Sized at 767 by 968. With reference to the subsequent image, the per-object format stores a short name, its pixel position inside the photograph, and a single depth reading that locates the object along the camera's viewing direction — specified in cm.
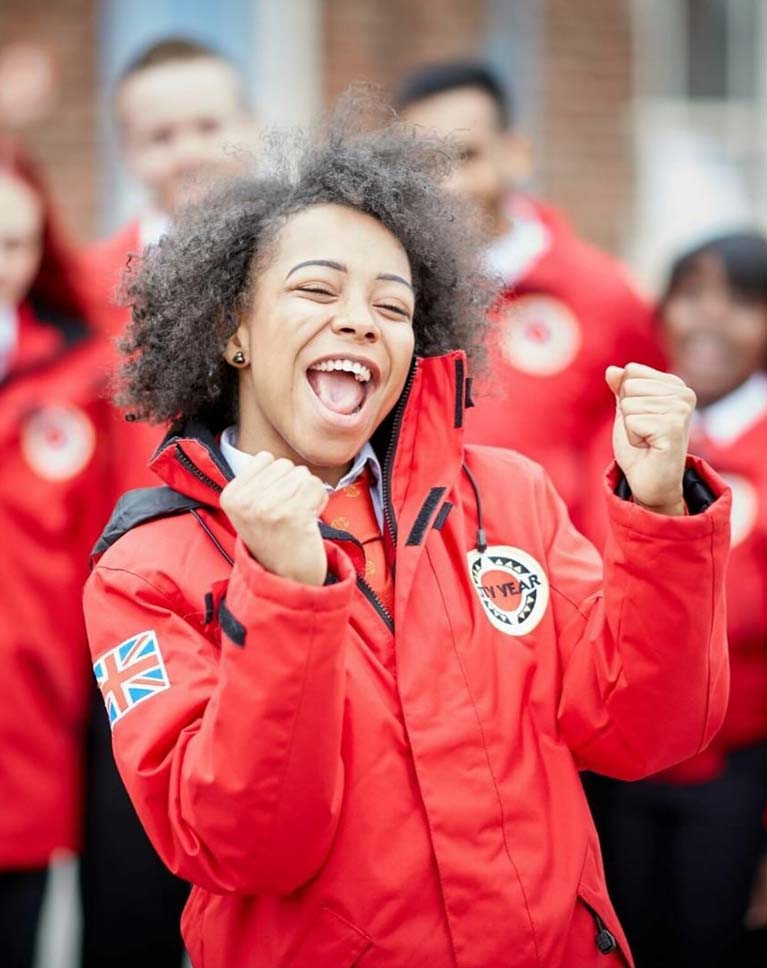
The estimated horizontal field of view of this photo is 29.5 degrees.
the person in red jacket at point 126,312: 361
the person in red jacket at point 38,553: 350
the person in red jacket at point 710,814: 369
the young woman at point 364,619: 192
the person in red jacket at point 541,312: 377
